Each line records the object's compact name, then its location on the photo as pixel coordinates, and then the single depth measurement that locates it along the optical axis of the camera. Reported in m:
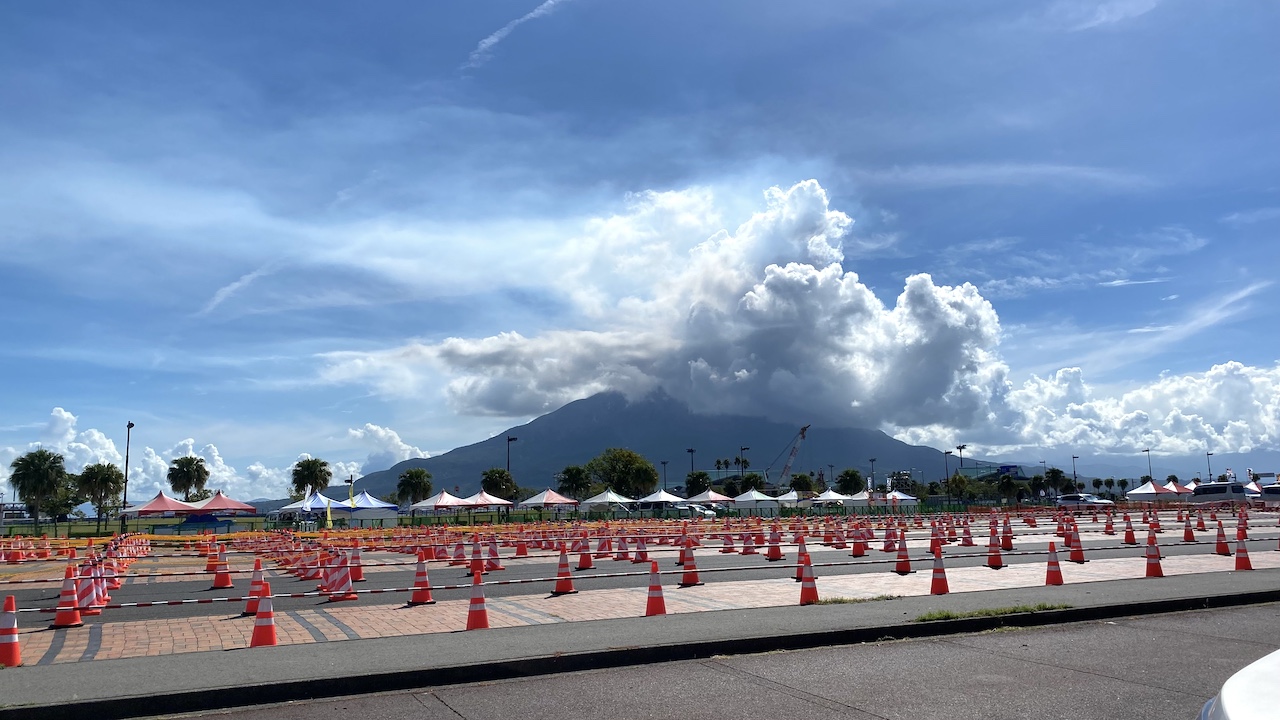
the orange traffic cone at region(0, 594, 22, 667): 9.95
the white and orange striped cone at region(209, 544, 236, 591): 20.00
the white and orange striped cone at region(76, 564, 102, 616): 15.40
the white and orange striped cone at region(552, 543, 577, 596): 17.12
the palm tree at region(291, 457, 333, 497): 113.56
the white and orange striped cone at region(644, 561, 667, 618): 13.45
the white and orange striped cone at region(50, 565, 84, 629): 13.83
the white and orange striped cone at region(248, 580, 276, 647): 11.09
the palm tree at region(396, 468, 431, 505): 114.56
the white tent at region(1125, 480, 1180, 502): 81.19
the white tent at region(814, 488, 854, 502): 83.25
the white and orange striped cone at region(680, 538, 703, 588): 17.97
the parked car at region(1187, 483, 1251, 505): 84.75
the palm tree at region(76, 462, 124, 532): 86.81
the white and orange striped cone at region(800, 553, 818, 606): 14.50
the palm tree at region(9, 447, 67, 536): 78.56
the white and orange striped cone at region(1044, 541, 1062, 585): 16.72
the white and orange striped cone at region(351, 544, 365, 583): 19.27
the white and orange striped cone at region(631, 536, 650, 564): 24.41
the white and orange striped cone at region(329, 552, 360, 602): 16.70
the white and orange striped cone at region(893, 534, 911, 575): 20.17
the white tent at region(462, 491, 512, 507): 67.14
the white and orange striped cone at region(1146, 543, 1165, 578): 18.09
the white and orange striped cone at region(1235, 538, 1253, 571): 19.95
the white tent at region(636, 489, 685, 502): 77.88
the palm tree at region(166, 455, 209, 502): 107.75
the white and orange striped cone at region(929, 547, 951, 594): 15.40
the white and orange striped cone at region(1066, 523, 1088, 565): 22.47
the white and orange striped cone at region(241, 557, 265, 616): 14.40
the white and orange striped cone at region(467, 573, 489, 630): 12.20
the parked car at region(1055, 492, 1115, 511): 80.56
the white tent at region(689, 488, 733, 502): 77.44
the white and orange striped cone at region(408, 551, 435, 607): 15.53
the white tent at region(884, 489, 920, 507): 79.39
